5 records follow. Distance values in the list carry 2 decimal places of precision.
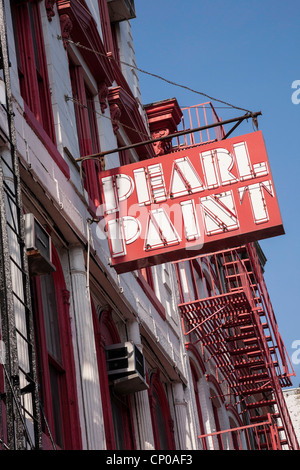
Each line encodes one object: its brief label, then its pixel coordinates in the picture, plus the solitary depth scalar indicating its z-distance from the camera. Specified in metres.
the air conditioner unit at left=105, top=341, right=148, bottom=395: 15.62
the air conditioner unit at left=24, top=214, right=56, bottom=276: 11.52
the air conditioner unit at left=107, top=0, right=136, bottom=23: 23.82
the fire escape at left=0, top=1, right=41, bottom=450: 9.73
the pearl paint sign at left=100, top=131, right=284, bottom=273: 14.09
